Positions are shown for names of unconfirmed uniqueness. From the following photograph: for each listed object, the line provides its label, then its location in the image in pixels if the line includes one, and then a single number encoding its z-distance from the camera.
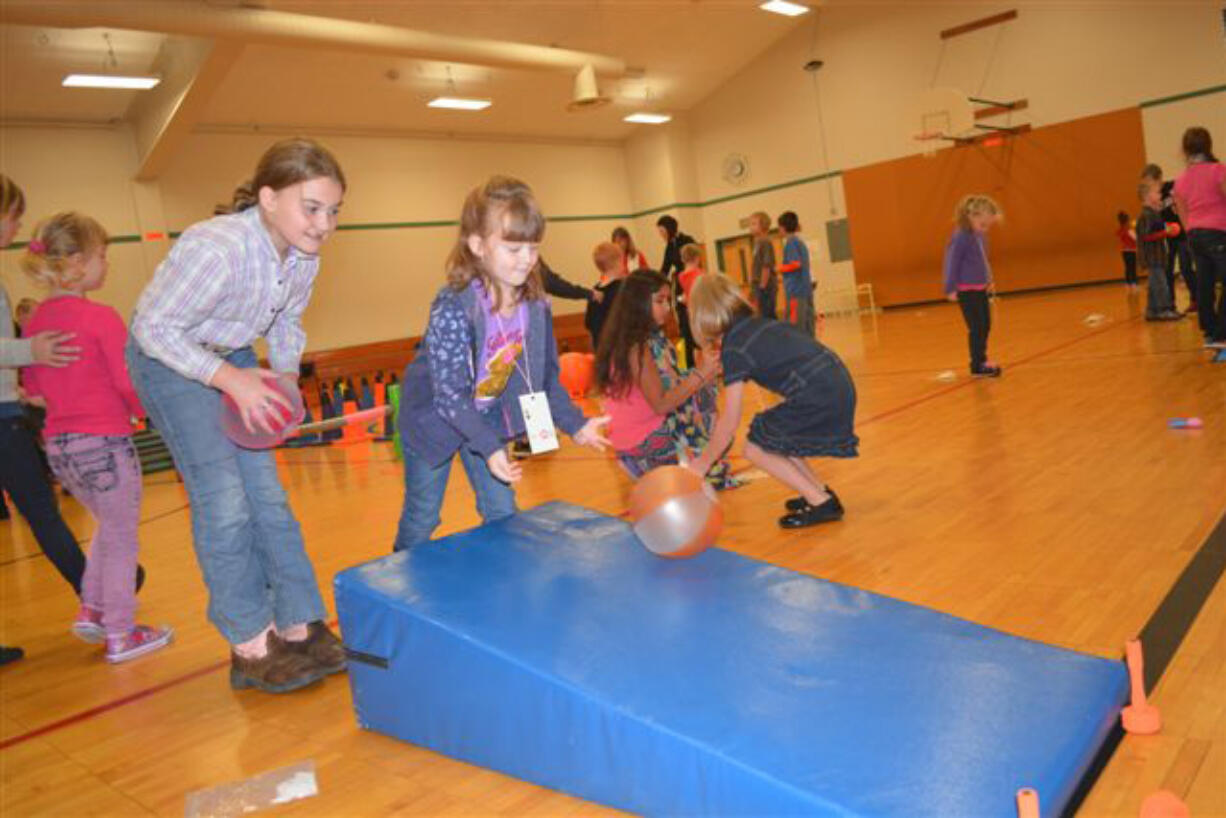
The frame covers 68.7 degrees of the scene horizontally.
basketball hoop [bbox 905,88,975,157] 13.59
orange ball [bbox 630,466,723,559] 2.22
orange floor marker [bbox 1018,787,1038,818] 1.17
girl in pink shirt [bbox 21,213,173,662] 2.79
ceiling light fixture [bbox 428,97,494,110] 14.40
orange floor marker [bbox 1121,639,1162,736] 1.56
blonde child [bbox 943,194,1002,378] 6.25
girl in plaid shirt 2.05
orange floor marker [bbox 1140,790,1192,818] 1.31
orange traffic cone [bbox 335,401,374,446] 8.77
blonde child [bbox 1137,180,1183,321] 7.51
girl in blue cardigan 2.22
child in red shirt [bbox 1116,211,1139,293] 12.13
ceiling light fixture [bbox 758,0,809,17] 13.38
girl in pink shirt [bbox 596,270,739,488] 3.88
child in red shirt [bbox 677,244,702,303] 7.62
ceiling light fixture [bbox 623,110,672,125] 16.88
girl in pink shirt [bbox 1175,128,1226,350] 5.32
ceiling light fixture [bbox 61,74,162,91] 10.50
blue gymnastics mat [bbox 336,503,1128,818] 1.33
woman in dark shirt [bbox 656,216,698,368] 7.69
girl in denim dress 3.25
